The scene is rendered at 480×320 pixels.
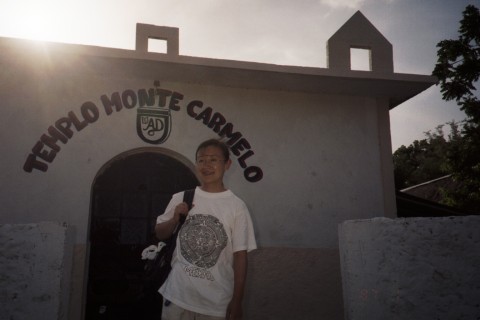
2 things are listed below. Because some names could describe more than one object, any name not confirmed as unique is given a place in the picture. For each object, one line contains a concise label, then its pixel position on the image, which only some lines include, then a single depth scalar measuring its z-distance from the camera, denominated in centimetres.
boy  259
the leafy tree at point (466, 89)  1471
